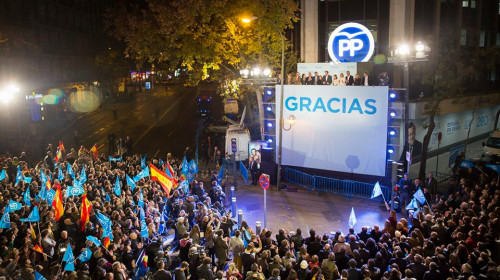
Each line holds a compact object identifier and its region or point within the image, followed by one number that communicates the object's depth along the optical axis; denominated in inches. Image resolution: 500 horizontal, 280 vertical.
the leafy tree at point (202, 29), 1008.9
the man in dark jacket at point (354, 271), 402.0
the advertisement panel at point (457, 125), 1081.5
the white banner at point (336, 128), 813.2
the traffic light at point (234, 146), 876.4
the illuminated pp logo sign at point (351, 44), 904.9
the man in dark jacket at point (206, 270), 412.8
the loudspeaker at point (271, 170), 923.4
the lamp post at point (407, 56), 714.2
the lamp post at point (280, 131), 851.3
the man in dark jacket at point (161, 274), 396.5
